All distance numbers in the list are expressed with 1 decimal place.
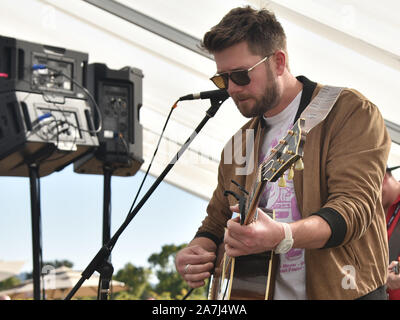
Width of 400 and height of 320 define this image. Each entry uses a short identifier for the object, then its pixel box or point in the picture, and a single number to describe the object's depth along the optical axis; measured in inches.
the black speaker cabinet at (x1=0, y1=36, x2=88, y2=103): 150.6
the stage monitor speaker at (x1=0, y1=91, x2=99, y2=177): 145.3
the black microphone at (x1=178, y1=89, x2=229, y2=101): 81.4
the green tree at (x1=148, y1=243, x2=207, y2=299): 498.0
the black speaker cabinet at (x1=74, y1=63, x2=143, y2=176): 161.2
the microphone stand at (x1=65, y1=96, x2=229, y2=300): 78.4
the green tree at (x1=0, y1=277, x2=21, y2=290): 575.1
